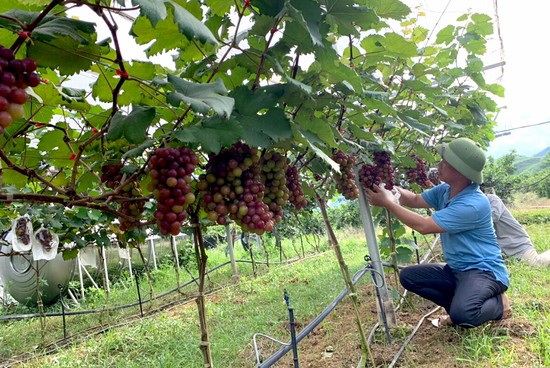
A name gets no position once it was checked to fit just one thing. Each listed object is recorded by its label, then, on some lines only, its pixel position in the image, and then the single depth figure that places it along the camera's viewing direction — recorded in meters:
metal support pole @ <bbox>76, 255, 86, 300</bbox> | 7.05
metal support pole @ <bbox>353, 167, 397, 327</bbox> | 2.87
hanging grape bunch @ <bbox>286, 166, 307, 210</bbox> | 1.65
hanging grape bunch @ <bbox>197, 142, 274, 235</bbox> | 1.14
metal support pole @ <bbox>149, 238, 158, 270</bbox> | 9.35
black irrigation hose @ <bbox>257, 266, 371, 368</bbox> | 1.71
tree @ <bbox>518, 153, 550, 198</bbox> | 15.09
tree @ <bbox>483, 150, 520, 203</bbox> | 13.89
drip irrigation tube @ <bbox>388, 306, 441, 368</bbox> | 2.38
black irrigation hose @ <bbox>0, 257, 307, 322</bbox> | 5.13
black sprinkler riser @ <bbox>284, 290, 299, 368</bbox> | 1.80
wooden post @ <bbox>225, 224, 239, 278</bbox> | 6.65
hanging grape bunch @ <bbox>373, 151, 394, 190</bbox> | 2.59
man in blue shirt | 2.63
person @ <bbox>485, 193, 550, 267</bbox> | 4.62
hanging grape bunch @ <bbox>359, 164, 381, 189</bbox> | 2.60
